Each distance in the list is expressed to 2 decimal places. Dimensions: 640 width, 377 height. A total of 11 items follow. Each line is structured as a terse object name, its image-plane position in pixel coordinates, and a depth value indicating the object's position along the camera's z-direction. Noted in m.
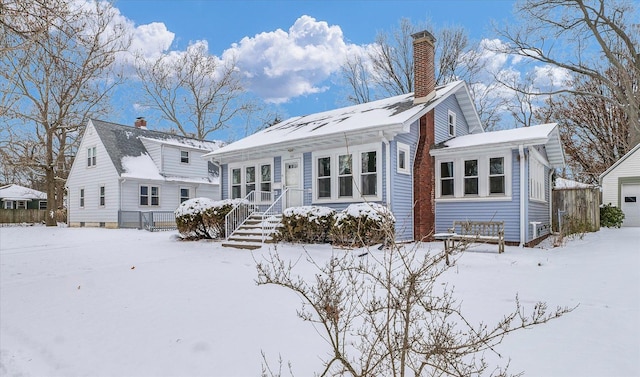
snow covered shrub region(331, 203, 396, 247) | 9.94
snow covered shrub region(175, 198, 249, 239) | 13.21
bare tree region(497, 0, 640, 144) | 20.78
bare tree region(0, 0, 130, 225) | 6.72
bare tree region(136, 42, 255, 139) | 33.81
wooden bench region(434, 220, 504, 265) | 10.41
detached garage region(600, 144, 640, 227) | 19.53
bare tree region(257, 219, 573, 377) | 2.37
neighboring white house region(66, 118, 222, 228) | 22.86
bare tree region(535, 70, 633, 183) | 25.45
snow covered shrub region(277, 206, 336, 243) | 11.27
